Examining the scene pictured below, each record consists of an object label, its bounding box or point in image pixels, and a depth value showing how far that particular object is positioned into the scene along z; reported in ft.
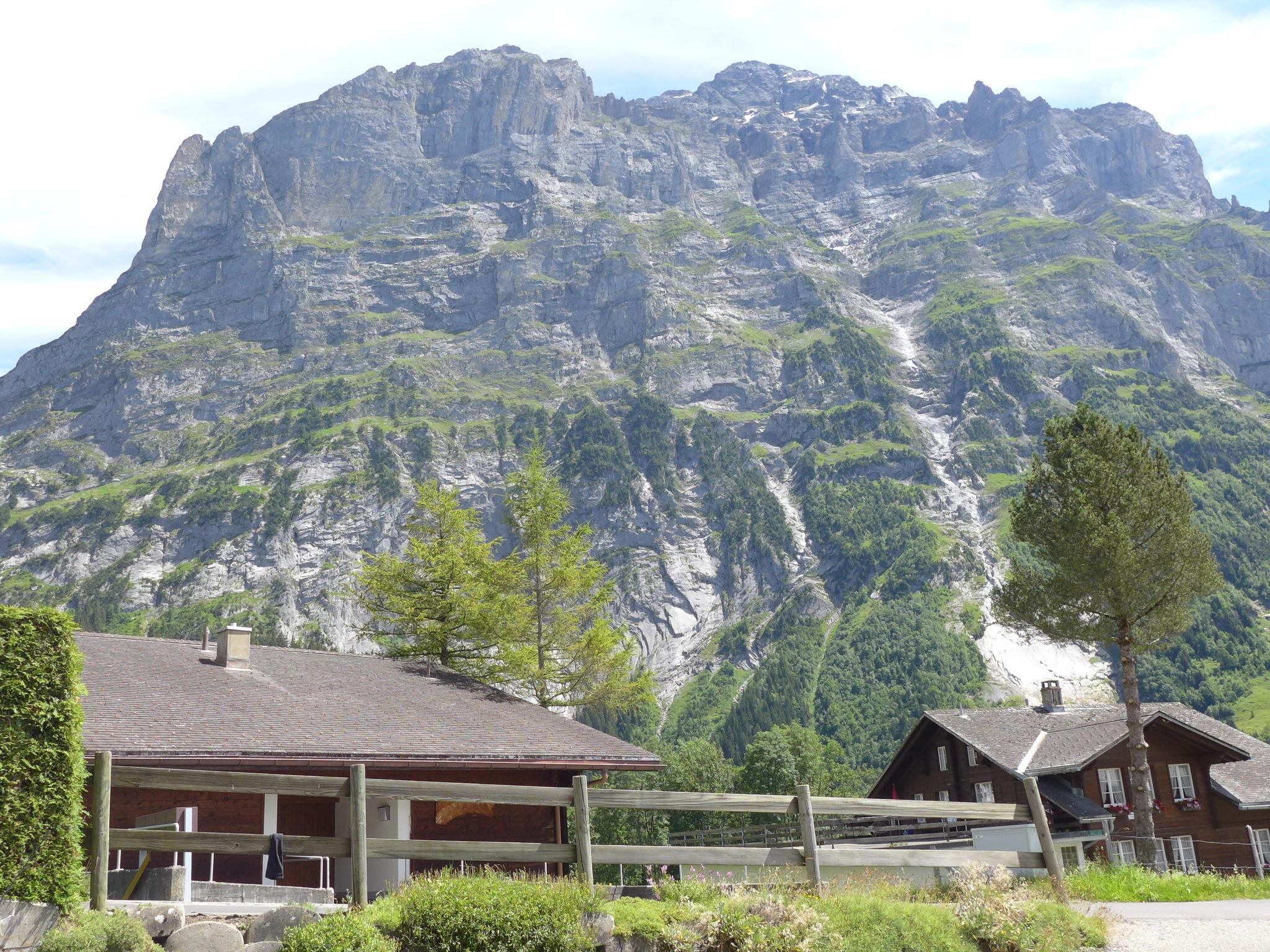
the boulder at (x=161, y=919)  33.94
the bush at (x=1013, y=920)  43.27
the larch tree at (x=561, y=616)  132.26
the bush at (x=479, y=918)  34.58
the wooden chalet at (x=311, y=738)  62.39
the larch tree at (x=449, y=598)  122.31
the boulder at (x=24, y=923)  31.07
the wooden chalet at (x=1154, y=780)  144.46
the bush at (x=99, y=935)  31.01
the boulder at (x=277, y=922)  34.27
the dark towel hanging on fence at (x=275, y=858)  38.04
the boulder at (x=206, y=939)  33.58
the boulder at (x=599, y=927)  36.70
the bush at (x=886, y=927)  39.52
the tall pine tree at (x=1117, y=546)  101.04
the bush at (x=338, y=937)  32.58
